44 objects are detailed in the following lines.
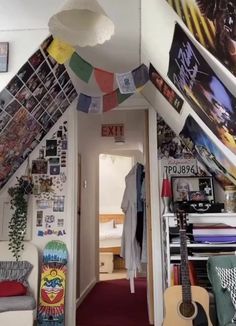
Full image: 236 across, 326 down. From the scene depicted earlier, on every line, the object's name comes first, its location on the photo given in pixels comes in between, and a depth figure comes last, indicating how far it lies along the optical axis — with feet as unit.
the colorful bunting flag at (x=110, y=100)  8.86
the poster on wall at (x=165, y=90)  7.96
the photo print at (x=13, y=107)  8.15
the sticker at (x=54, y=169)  10.88
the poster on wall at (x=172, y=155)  10.61
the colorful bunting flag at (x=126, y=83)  8.03
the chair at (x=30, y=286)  8.17
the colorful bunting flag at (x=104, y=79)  8.04
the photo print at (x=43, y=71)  8.00
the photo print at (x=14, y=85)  7.43
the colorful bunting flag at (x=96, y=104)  8.88
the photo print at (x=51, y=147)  11.00
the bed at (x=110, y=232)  21.67
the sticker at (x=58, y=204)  10.65
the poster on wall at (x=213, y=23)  3.76
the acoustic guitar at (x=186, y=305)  7.07
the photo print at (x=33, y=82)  8.03
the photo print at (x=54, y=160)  10.93
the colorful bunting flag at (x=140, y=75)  8.23
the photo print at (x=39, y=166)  10.90
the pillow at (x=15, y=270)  9.66
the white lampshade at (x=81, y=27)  4.76
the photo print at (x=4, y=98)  7.55
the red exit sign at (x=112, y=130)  15.71
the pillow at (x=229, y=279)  7.09
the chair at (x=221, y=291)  6.97
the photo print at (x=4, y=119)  8.25
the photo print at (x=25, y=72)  7.42
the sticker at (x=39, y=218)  10.59
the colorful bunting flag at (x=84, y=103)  8.89
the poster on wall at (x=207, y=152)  7.84
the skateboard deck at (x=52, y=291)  9.50
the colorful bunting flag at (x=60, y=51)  6.99
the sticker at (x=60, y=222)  10.55
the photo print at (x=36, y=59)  7.48
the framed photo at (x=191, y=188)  10.17
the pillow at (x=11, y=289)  8.79
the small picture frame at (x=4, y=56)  7.18
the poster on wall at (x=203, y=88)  5.23
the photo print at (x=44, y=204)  10.68
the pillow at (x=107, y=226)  23.00
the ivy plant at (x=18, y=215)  10.06
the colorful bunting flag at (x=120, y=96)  8.78
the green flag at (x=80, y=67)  7.68
